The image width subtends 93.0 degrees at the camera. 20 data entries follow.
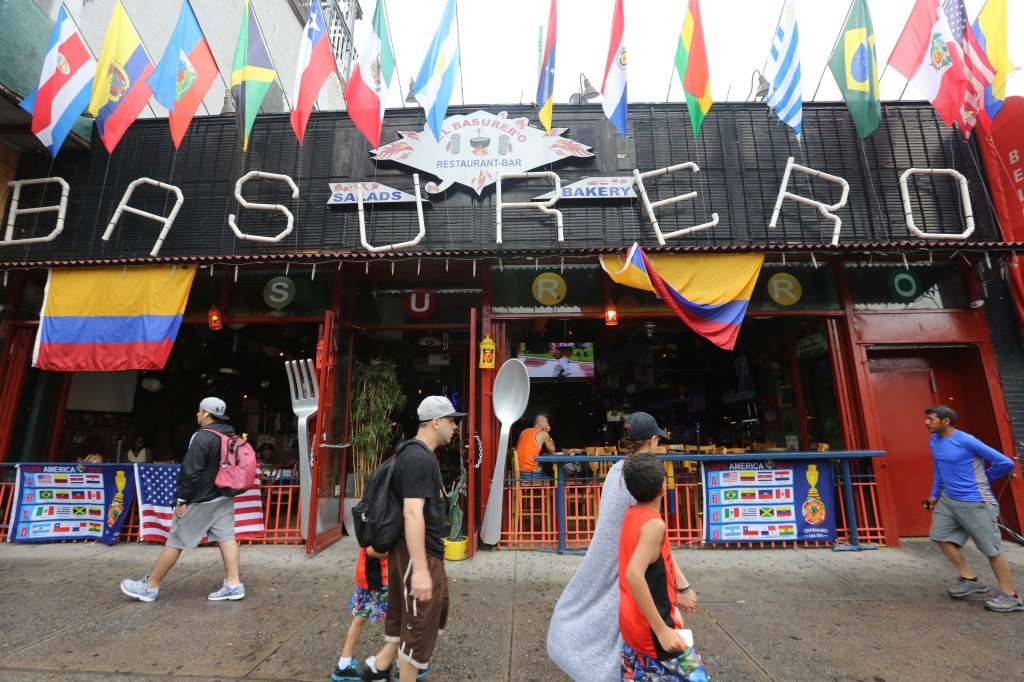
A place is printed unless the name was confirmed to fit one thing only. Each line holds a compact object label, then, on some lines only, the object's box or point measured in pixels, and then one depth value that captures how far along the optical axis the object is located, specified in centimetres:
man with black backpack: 255
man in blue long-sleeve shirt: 439
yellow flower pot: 591
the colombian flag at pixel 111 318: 653
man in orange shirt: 716
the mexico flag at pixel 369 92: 738
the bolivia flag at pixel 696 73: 731
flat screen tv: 999
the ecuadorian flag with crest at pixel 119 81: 723
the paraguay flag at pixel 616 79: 738
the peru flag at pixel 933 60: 695
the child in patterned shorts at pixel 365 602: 306
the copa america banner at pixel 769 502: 629
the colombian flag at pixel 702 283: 605
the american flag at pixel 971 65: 712
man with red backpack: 454
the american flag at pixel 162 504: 649
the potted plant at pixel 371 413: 753
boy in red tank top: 207
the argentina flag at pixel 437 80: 735
